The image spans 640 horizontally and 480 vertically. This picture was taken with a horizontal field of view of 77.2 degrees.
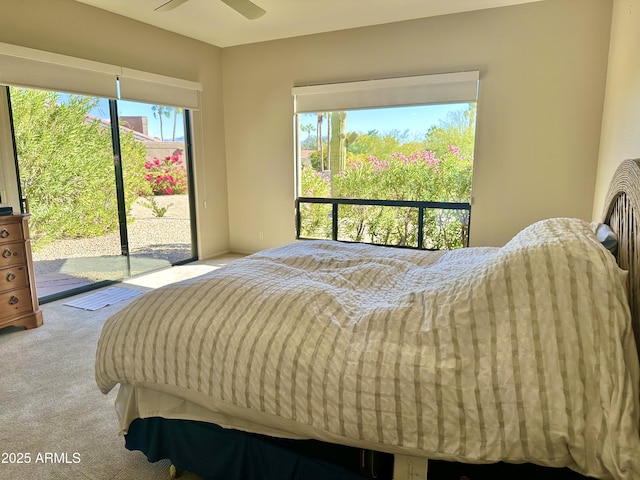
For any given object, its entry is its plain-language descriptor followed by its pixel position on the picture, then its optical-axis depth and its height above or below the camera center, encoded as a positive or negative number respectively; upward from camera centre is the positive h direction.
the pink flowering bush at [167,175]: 4.61 +0.12
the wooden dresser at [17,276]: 2.97 -0.69
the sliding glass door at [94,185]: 3.59 +0.00
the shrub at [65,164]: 3.50 +0.20
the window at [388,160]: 4.19 +0.28
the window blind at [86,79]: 3.21 +1.00
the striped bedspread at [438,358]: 1.07 -0.53
